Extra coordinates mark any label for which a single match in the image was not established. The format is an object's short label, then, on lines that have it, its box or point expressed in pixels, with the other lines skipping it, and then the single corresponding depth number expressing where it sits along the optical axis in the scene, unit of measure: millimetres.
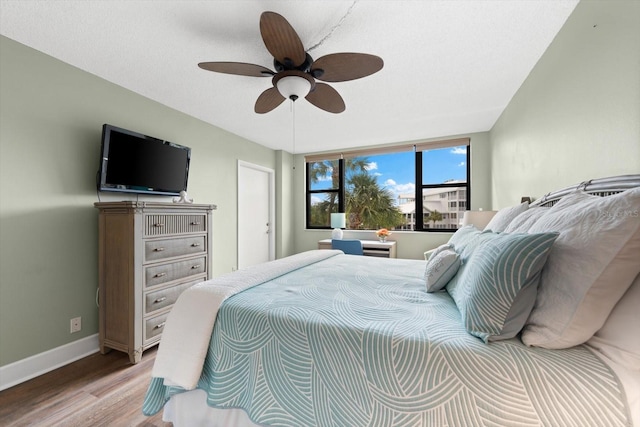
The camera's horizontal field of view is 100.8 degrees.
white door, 4125
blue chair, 3650
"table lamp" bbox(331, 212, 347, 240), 4488
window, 4199
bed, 742
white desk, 4016
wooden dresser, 2045
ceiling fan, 1452
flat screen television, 2221
